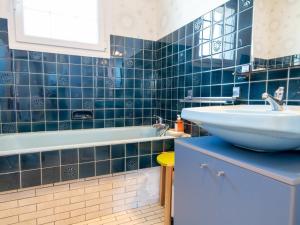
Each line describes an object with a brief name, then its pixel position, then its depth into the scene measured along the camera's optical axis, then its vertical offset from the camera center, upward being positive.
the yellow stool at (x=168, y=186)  1.49 -0.69
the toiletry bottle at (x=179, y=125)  2.05 -0.28
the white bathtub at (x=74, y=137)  1.91 -0.45
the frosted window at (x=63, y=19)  2.02 +0.89
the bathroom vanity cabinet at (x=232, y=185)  0.59 -0.33
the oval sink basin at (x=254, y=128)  0.58 -0.10
